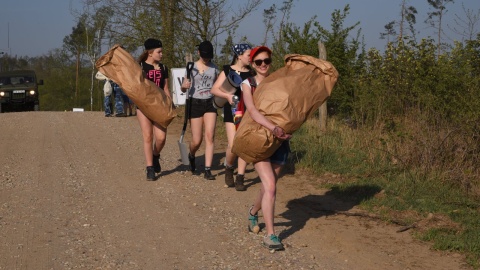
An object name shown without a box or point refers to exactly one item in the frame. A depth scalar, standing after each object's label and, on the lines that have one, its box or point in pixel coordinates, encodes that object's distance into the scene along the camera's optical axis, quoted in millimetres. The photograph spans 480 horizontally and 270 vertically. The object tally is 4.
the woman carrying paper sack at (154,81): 10000
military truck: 31203
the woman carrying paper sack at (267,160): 6465
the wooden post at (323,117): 13986
